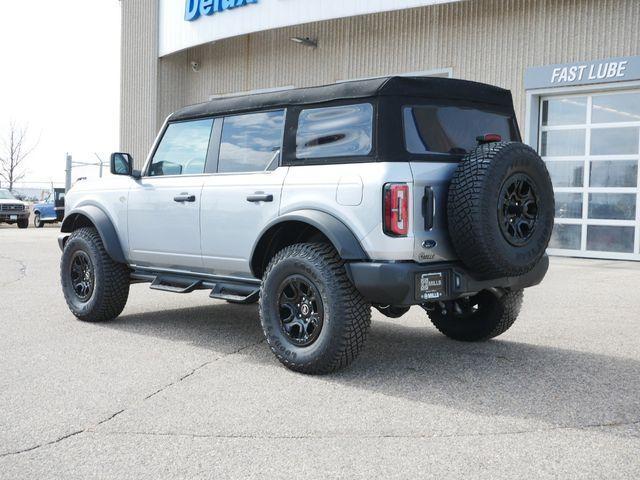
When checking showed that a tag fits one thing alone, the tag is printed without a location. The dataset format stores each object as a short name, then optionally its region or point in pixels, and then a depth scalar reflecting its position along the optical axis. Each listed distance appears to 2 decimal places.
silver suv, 4.61
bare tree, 64.62
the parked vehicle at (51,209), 30.58
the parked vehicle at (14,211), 28.78
